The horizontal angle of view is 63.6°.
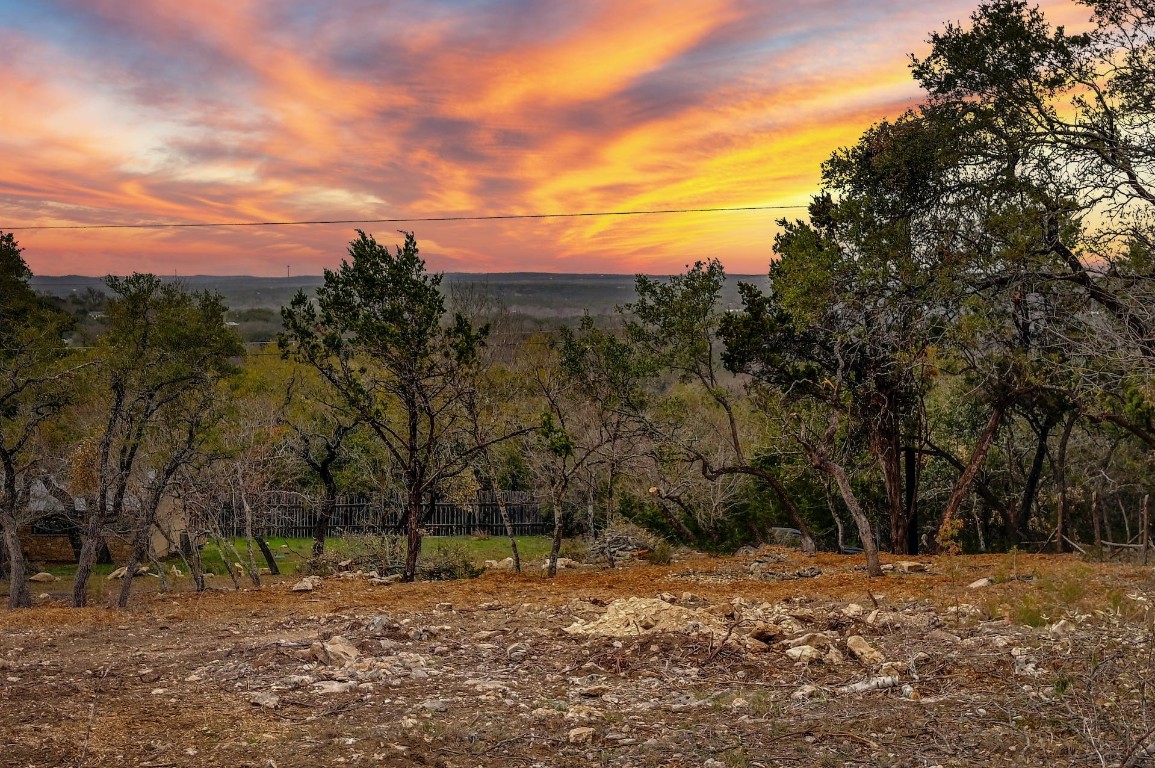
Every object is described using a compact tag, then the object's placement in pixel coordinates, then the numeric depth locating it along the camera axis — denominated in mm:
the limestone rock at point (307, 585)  15086
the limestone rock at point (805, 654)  8055
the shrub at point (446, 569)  17781
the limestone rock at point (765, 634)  8789
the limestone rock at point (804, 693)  7062
